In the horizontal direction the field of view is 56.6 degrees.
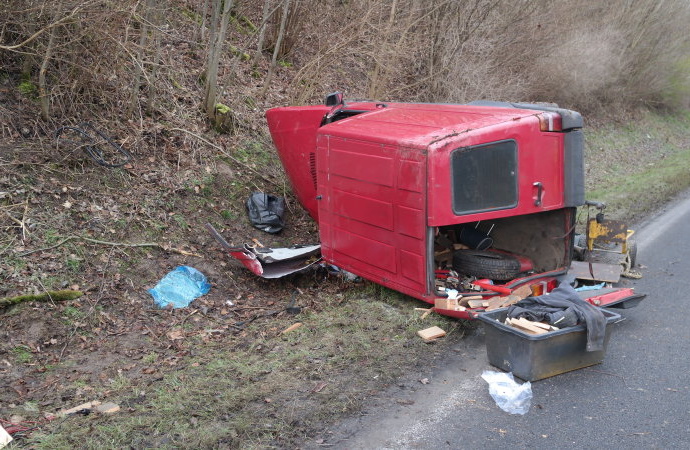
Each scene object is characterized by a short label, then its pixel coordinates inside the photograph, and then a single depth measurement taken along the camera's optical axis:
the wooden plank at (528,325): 5.32
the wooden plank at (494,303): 6.31
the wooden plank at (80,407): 4.79
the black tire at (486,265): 6.93
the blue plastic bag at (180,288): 6.96
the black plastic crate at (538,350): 5.23
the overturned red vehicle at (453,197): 6.13
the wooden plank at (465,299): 6.38
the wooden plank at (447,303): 6.20
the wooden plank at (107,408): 4.72
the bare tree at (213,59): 9.88
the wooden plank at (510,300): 6.36
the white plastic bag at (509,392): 4.92
